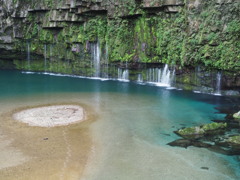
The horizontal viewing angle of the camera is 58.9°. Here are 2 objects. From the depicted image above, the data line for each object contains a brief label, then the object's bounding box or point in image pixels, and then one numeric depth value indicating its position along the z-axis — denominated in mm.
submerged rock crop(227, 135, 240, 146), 13202
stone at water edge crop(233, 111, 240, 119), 16965
